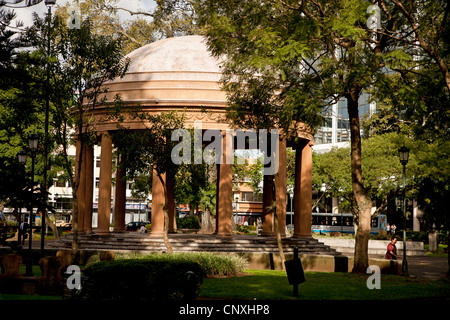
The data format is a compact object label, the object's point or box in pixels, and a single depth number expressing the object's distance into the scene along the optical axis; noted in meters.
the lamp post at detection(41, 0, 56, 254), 23.56
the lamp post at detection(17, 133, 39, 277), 22.55
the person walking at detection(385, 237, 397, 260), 29.57
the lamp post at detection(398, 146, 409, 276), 29.27
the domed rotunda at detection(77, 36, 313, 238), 32.94
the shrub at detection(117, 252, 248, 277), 23.38
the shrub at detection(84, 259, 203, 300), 14.71
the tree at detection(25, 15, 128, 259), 24.98
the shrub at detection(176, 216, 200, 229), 54.12
